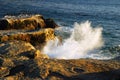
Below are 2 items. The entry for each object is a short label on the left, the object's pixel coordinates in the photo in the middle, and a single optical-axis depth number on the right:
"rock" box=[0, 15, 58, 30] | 36.41
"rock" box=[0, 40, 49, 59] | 13.80
